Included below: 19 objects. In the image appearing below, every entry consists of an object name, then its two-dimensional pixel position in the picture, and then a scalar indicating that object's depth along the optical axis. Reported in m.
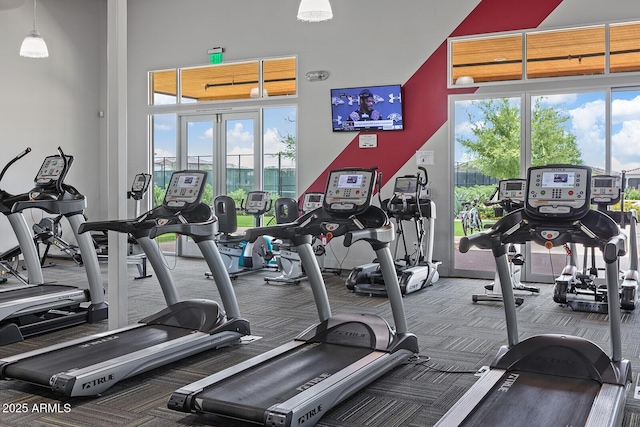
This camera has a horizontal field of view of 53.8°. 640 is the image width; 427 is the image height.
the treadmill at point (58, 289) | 5.24
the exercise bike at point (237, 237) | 8.02
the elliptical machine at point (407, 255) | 7.02
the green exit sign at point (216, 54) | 9.57
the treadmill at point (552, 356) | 3.07
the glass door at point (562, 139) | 7.46
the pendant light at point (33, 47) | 7.86
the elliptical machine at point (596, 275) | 5.98
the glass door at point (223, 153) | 9.65
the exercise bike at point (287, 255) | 7.71
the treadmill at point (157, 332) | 3.71
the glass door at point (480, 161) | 7.93
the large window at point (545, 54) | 7.29
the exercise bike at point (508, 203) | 6.53
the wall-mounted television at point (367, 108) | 8.37
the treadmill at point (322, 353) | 3.23
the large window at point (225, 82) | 9.23
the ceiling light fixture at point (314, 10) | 6.04
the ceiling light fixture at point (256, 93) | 9.36
